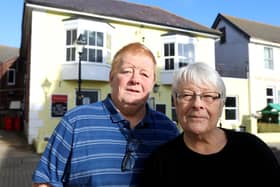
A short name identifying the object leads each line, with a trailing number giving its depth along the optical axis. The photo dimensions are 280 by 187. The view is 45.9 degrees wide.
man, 1.90
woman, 1.67
